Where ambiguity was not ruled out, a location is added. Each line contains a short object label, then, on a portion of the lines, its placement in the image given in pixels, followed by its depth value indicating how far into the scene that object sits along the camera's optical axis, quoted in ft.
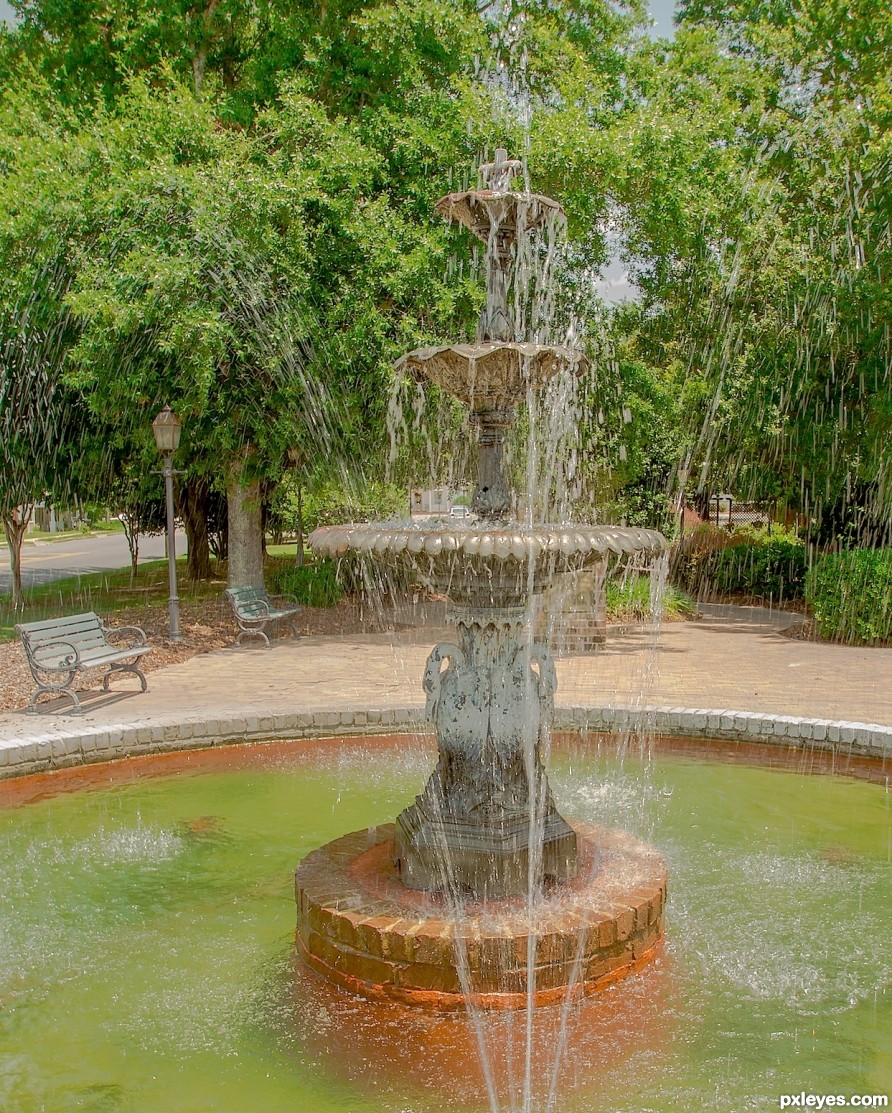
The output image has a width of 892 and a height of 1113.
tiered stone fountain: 14.10
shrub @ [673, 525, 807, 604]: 63.36
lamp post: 42.90
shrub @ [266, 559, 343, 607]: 56.34
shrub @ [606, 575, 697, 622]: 52.13
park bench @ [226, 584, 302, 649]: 45.47
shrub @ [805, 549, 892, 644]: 45.29
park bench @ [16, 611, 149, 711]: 30.37
